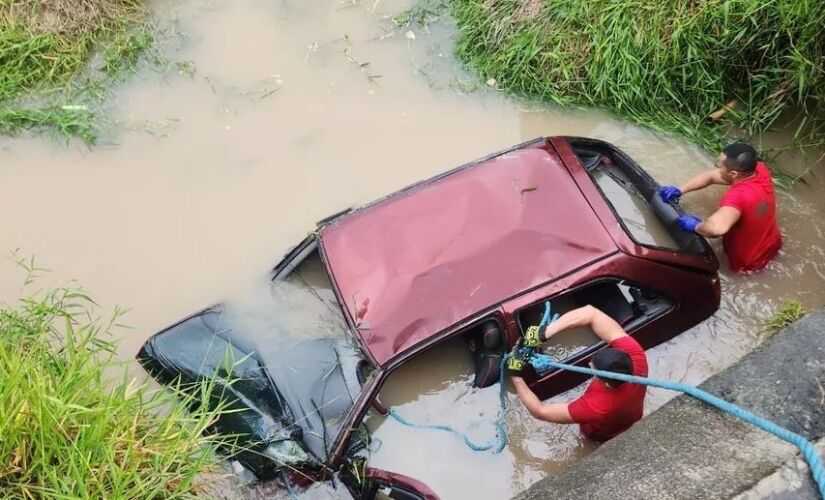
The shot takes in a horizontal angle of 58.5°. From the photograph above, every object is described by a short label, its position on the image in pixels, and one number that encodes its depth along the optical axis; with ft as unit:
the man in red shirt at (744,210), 16.70
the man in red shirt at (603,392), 13.35
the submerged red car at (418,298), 13.89
